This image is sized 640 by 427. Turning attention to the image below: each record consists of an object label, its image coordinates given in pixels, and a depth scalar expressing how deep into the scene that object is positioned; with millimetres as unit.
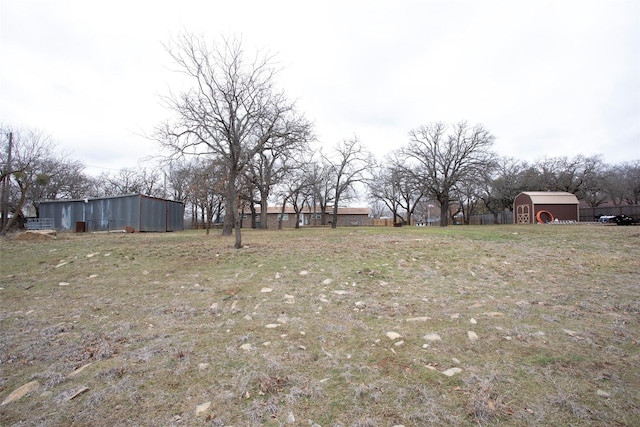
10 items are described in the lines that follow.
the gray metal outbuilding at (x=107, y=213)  25297
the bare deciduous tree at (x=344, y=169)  35562
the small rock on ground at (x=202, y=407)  2467
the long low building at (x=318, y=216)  58812
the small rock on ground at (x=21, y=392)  2697
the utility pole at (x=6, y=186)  20172
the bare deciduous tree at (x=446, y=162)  31891
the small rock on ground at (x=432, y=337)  3641
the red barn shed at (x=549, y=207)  34219
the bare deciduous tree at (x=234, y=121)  11648
